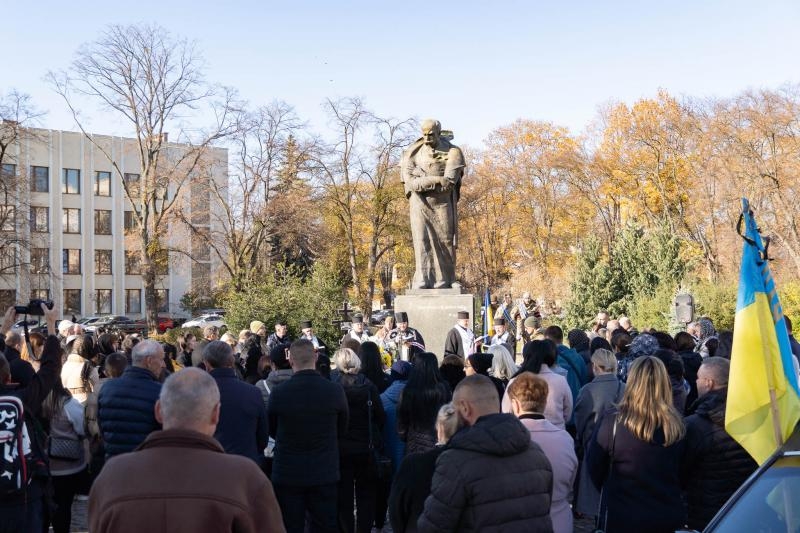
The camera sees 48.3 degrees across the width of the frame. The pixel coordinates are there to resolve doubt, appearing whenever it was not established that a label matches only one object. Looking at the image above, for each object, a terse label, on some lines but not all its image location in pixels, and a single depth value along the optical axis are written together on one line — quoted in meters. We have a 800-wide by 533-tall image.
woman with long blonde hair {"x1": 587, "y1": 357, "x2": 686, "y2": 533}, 4.96
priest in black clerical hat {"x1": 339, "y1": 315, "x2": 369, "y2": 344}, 12.96
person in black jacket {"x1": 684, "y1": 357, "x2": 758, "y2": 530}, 5.28
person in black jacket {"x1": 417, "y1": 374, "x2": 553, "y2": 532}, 3.92
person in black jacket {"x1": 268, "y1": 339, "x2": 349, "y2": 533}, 6.32
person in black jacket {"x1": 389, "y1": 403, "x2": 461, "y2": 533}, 4.40
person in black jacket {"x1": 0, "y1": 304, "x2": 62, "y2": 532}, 5.24
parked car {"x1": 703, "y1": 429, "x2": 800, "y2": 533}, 3.96
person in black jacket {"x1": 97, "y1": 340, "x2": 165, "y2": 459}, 5.85
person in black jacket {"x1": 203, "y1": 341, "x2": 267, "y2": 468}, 6.21
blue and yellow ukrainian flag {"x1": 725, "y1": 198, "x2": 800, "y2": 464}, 4.86
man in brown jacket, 2.91
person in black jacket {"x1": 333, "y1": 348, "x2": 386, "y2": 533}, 6.99
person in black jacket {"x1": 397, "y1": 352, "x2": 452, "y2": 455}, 6.23
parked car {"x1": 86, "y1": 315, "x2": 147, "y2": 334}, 47.61
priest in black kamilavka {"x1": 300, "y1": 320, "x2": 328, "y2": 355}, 13.95
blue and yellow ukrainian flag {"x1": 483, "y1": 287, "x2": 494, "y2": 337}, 15.47
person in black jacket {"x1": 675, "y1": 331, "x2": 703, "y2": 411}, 9.02
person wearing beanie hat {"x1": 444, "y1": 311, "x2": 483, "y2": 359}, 12.02
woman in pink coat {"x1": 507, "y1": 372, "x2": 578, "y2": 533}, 4.96
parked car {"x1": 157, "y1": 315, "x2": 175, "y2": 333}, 57.25
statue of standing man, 13.99
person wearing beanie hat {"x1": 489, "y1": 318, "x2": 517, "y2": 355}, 12.12
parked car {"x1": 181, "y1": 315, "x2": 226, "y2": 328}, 56.67
